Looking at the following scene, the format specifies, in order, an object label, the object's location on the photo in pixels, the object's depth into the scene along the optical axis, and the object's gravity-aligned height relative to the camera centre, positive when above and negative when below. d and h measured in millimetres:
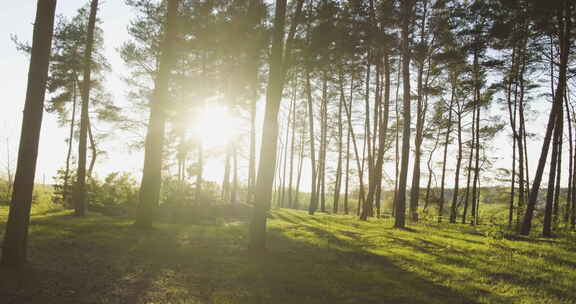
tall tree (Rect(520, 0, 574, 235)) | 11864 +4116
